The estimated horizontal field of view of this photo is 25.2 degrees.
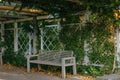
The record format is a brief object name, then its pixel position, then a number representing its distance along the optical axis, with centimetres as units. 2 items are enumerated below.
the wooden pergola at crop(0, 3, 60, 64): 915
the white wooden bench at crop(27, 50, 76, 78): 805
